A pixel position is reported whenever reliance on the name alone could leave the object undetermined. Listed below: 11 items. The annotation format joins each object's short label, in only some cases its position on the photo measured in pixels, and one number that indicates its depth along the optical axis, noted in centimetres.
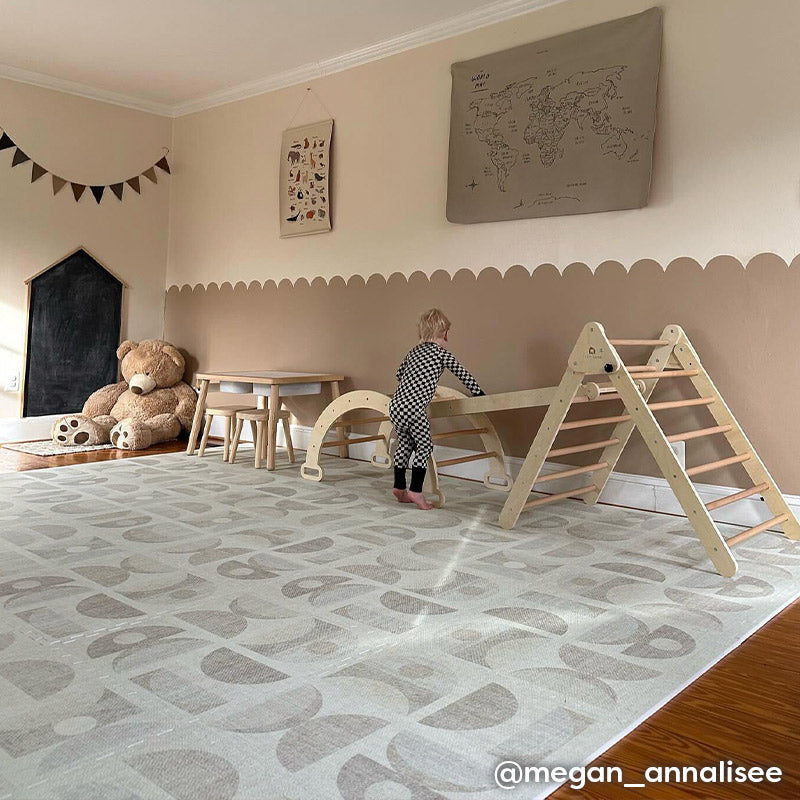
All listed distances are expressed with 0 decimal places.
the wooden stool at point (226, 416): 427
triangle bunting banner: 493
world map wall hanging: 338
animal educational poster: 472
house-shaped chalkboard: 512
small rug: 458
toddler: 336
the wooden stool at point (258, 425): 414
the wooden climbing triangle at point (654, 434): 258
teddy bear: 482
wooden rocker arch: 368
